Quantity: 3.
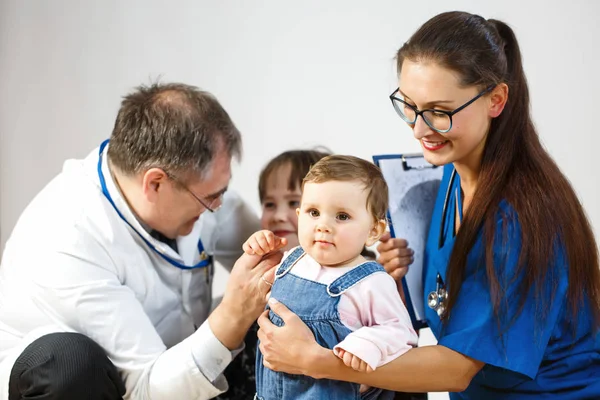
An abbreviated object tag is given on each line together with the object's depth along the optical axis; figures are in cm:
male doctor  232
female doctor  209
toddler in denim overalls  207
